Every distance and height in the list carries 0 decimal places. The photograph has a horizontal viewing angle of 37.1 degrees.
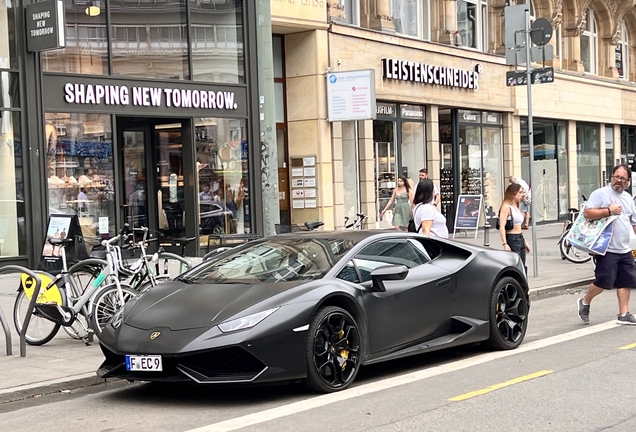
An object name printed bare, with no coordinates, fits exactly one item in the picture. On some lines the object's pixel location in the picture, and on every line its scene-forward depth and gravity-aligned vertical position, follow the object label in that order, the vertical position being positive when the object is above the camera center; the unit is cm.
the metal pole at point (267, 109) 1154 +92
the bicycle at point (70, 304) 958 -117
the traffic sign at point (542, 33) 1617 +241
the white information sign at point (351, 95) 2130 +193
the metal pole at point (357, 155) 2348 +61
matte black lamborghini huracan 688 -104
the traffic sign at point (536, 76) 1625 +169
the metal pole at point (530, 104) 1602 +118
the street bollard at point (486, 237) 2063 -139
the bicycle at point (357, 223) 1922 -94
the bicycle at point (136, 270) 1012 -89
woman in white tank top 1303 -66
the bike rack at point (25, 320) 923 -126
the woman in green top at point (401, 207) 1942 -60
